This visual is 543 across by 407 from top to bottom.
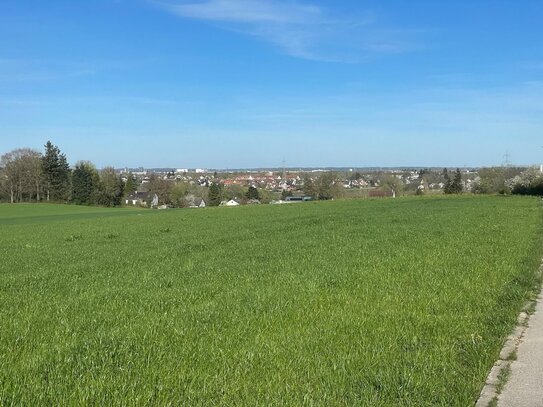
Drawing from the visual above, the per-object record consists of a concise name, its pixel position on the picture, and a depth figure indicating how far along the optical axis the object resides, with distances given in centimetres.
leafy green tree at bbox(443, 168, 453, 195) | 9081
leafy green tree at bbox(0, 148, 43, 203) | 9012
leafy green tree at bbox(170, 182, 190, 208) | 11144
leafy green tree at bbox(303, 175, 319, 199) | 10806
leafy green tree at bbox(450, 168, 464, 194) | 9165
